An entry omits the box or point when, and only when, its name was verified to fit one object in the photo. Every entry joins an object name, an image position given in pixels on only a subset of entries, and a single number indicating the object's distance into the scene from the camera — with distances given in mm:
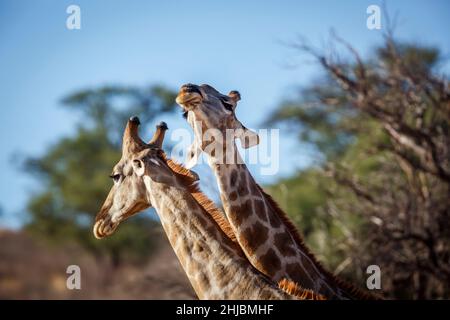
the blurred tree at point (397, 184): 20937
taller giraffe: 13648
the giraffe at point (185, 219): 11062
